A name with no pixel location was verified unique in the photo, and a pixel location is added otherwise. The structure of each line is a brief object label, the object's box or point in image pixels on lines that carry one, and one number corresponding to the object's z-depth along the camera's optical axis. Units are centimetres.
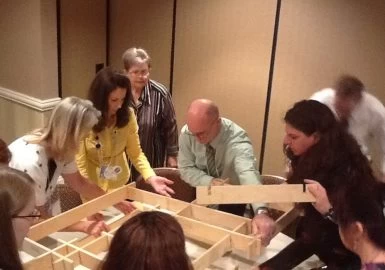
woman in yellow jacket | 238
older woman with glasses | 287
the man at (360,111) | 262
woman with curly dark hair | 181
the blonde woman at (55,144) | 193
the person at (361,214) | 143
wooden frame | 164
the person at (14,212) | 109
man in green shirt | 228
